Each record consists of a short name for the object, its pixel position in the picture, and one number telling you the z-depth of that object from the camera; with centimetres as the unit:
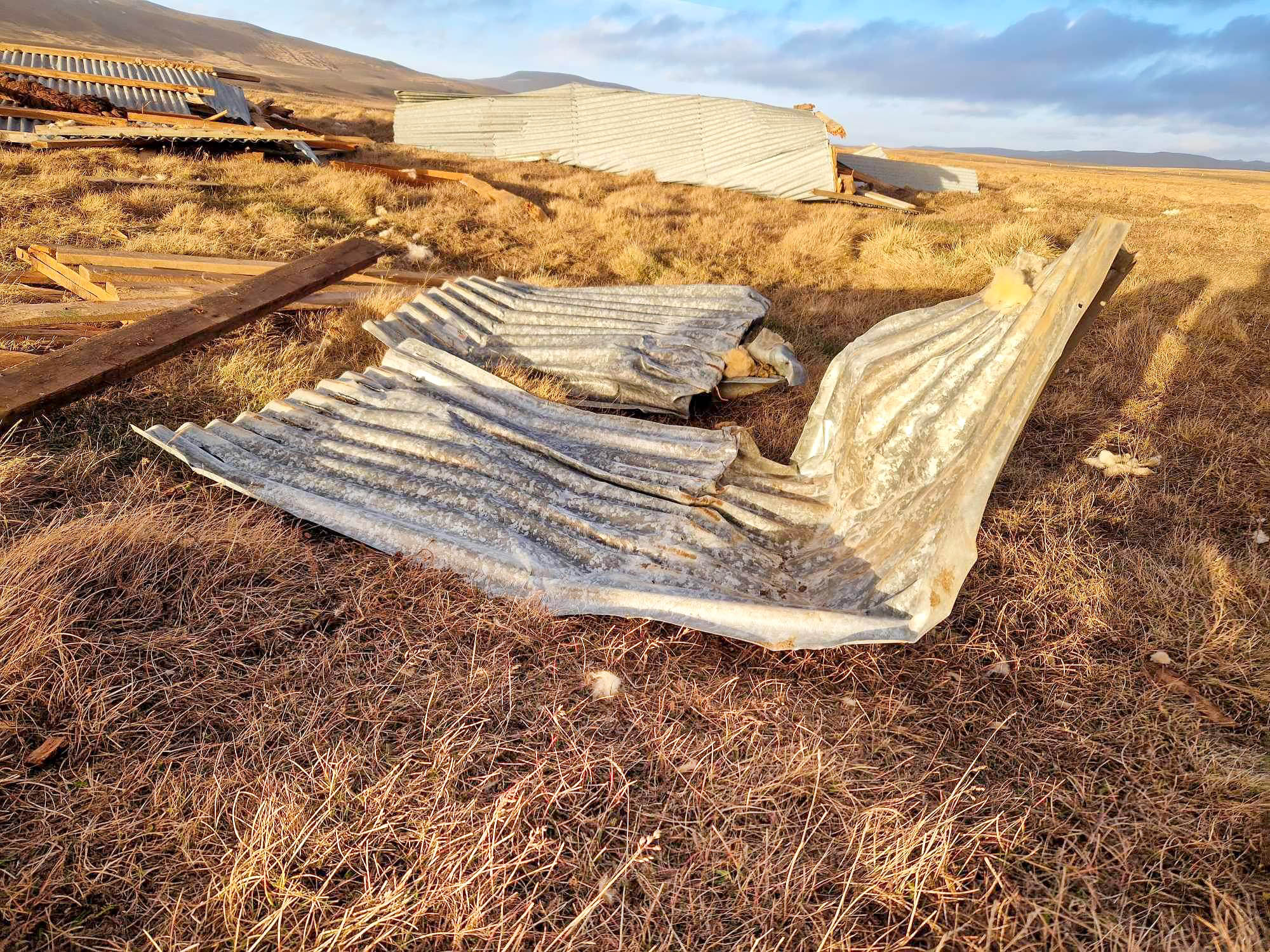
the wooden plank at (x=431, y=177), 1174
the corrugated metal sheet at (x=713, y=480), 293
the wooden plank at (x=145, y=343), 370
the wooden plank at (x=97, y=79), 1369
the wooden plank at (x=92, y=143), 1107
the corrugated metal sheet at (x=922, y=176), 1861
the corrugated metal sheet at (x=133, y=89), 1394
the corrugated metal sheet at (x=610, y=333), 530
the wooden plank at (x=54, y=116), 1183
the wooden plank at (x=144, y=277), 604
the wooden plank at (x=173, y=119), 1273
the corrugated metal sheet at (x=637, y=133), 1602
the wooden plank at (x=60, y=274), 605
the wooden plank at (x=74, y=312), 526
